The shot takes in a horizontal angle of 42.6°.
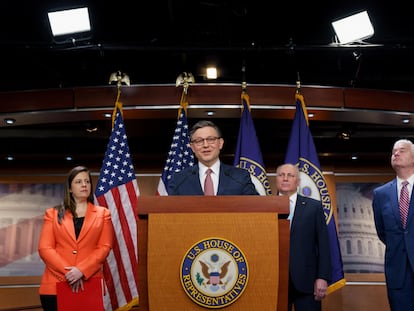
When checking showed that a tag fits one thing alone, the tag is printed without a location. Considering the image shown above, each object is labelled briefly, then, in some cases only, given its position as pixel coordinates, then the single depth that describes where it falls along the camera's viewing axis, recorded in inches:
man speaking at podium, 105.0
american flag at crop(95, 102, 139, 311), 179.9
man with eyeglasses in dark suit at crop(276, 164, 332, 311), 139.6
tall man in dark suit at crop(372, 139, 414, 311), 141.1
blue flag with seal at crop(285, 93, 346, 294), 178.4
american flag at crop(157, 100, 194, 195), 187.0
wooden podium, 76.1
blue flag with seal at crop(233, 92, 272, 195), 184.5
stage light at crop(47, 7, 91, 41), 177.6
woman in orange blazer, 141.8
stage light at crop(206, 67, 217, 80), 217.3
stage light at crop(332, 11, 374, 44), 182.1
